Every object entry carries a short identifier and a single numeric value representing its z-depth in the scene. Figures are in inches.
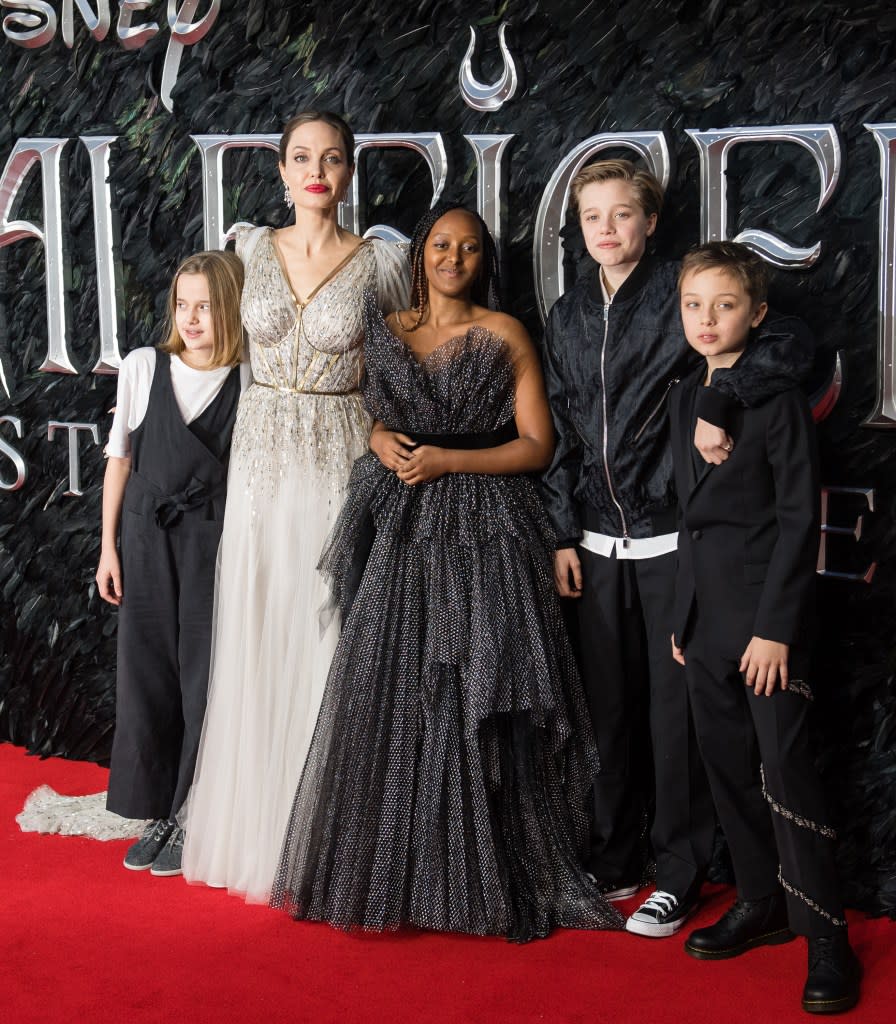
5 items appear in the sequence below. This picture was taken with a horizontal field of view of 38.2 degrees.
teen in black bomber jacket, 124.1
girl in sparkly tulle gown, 122.2
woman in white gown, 133.0
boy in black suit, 109.2
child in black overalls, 140.6
